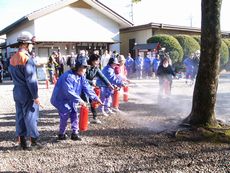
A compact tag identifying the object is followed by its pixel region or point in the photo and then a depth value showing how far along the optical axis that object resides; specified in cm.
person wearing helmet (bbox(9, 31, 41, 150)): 541
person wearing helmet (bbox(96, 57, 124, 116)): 866
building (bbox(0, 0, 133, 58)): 2151
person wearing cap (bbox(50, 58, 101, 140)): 595
